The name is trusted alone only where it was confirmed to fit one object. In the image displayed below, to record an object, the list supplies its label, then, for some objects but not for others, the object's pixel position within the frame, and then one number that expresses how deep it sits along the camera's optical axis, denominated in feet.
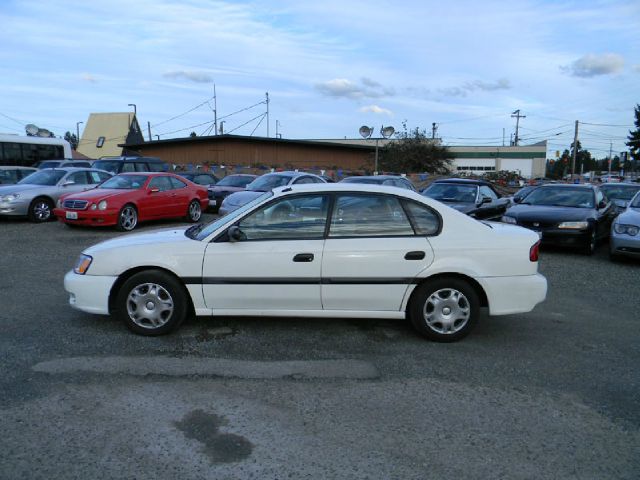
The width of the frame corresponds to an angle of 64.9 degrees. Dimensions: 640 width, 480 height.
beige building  178.29
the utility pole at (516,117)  258.55
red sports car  37.83
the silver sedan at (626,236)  29.53
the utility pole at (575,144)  159.02
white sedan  15.31
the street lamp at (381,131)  70.38
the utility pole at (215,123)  174.60
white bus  78.54
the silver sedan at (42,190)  42.11
